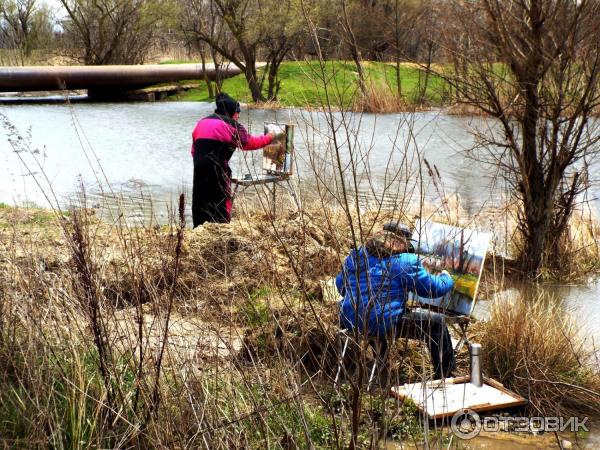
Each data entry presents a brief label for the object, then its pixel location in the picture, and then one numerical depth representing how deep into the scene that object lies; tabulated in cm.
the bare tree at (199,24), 2707
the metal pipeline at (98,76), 2622
